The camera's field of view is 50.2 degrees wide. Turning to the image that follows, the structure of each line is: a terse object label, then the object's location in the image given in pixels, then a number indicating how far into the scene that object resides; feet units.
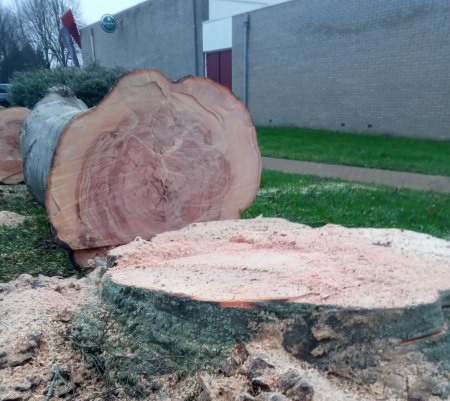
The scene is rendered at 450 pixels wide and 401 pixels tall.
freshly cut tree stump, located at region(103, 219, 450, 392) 4.74
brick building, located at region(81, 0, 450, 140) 36.11
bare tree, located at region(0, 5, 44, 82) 116.26
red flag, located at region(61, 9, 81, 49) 67.67
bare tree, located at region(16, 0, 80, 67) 121.70
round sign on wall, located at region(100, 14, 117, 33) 76.43
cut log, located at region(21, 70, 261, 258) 10.12
